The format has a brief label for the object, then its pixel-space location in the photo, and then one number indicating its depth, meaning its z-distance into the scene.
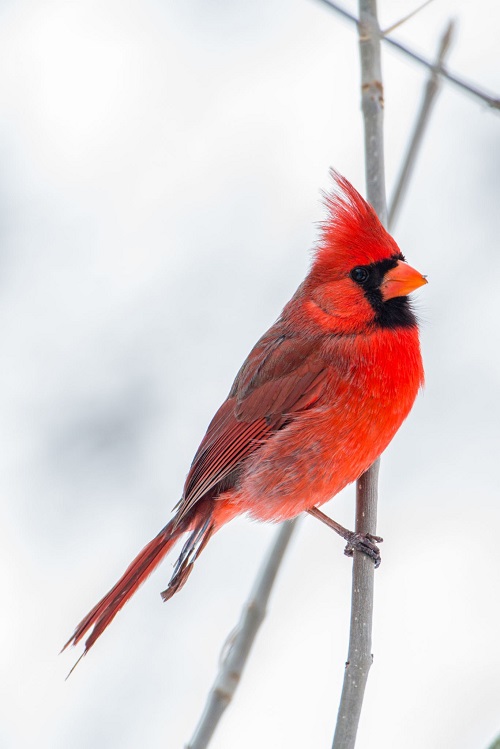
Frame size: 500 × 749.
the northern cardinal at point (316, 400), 4.70
